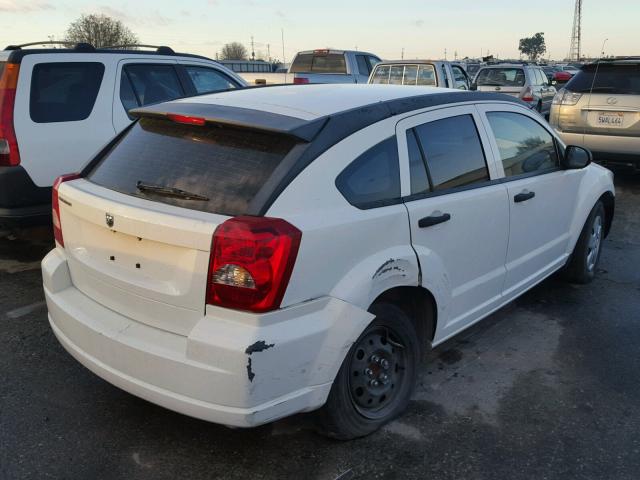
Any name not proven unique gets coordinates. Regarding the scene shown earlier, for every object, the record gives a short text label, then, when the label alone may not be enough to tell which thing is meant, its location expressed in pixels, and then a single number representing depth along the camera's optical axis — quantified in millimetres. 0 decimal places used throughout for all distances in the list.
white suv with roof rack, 4996
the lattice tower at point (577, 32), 116062
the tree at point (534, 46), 129750
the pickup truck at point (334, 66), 15883
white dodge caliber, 2410
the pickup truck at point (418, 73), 13211
